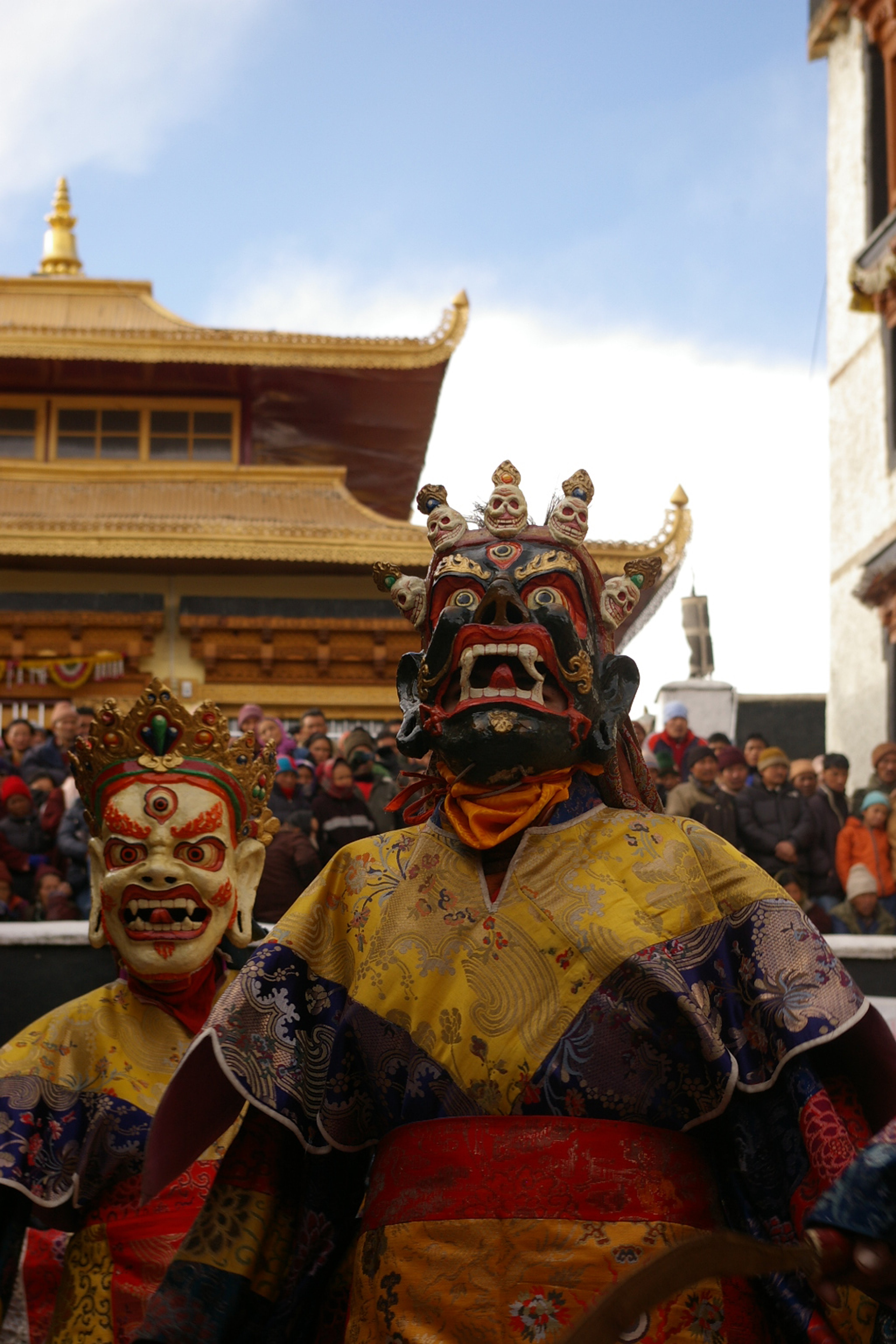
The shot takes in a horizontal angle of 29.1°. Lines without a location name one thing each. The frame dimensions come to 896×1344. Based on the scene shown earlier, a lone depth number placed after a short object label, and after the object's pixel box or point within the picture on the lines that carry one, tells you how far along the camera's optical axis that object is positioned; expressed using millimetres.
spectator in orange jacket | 8828
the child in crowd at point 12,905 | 8336
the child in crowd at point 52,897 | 8258
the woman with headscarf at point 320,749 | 10242
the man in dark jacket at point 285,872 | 7551
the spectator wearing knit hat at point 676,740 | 10000
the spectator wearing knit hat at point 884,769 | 10141
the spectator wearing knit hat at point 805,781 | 9438
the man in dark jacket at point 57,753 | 9797
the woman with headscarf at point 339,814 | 8578
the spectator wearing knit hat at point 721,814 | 8680
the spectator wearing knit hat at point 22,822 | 8773
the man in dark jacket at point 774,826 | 8688
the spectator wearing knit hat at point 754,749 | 10766
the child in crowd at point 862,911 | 8438
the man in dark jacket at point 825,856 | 8852
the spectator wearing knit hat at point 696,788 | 8727
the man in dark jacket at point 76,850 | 8391
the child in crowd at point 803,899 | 8250
